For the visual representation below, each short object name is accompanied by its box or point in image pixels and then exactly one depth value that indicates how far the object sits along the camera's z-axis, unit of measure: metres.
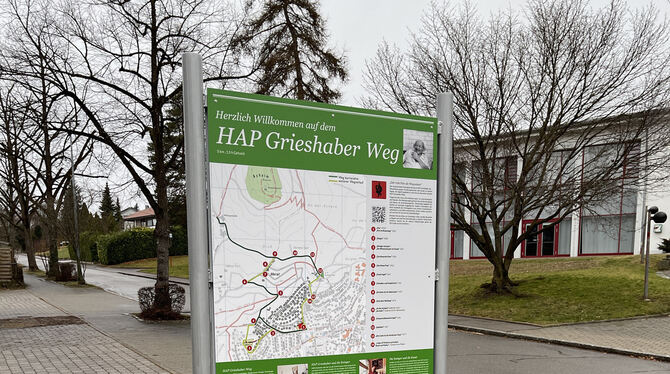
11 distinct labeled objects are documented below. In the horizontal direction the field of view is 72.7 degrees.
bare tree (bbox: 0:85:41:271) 23.58
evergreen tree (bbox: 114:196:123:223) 66.11
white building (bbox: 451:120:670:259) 23.36
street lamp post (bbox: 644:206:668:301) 13.68
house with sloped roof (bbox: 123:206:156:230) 85.33
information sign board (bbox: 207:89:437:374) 2.27
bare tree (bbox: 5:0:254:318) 12.49
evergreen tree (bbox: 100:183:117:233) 57.34
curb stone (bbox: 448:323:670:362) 8.73
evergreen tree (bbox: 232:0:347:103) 15.62
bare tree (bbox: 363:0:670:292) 12.87
